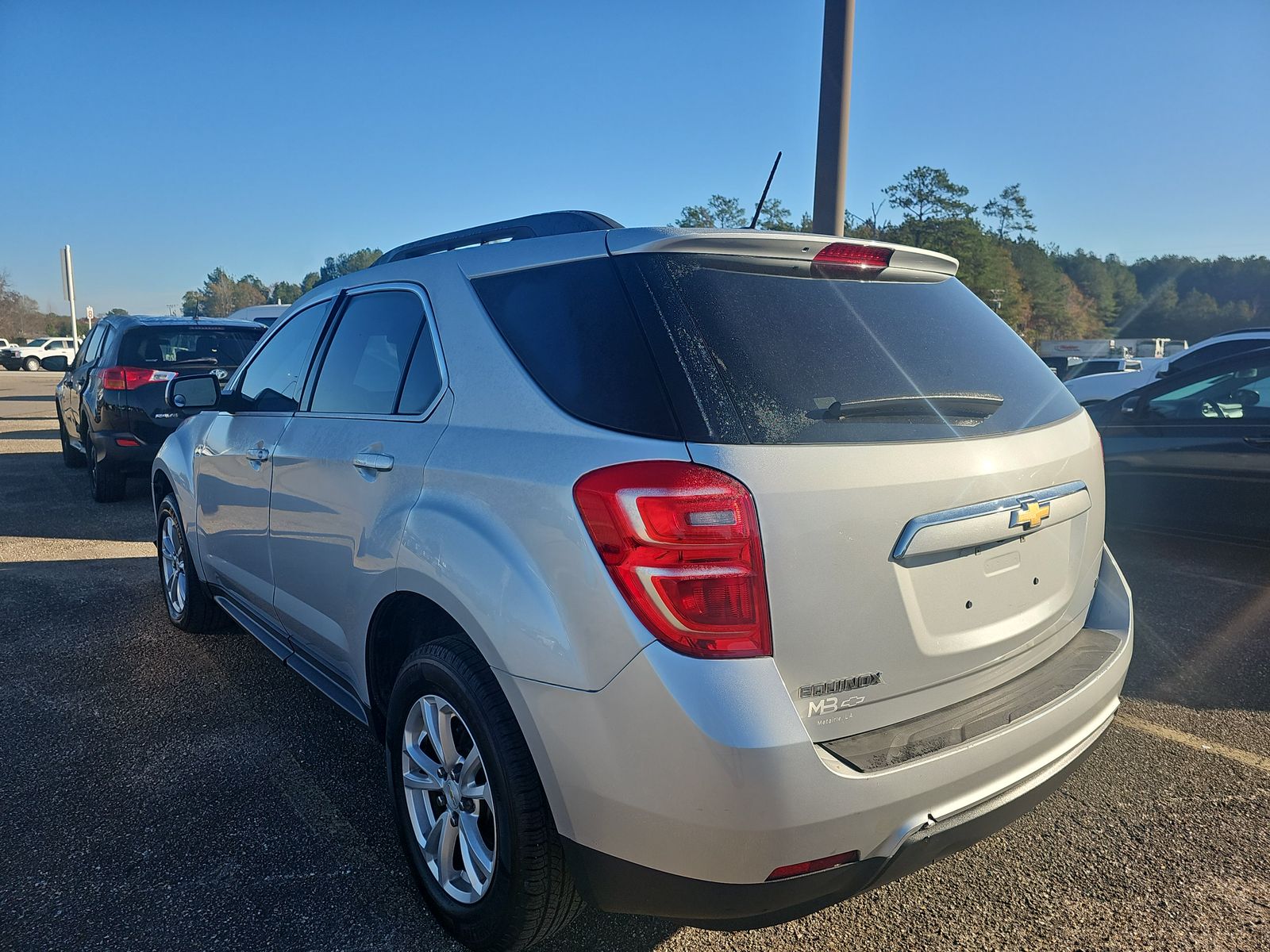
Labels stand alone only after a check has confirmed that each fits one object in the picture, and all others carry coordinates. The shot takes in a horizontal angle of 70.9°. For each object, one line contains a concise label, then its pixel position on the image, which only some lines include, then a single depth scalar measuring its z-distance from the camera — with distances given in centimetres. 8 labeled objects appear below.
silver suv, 174
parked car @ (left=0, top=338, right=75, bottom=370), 4744
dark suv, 792
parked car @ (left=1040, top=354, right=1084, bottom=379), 2102
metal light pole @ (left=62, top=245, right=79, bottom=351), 2262
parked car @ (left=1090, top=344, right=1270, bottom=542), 537
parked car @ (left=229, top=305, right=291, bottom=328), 2134
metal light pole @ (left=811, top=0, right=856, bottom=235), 587
